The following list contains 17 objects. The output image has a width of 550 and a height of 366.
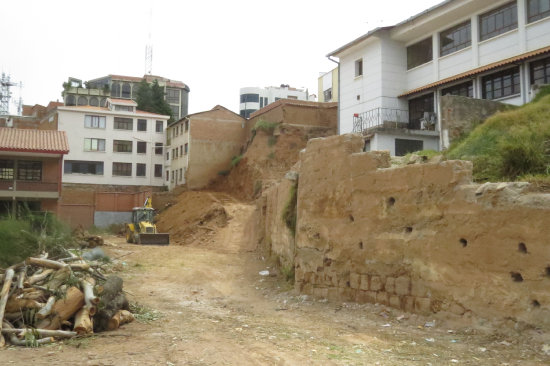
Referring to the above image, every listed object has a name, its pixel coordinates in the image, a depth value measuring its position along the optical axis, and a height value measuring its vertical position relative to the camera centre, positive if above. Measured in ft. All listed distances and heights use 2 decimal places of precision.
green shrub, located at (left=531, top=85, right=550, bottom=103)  49.78 +13.14
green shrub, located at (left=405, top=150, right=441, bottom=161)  39.70 +5.84
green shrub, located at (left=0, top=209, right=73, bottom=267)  41.09 -2.73
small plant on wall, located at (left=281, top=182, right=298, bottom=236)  45.21 +0.58
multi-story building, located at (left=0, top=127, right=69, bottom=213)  88.43 +7.96
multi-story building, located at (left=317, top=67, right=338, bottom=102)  167.92 +48.07
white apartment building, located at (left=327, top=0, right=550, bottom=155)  63.46 +23.75
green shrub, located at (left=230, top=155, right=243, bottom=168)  137.28 +15.40
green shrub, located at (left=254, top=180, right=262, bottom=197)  119.96 +6.91
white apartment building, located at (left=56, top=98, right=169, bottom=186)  159.53 +22.95
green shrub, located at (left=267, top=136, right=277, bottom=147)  127.73 +19.76
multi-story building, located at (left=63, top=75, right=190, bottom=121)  255.91 +66.86
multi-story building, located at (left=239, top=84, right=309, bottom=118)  273.33 +67.65
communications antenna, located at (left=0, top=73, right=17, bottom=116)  203.41 +49.80
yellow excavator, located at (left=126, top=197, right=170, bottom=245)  86.79 -3.07
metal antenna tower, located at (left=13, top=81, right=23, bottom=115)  214.69 +46.68
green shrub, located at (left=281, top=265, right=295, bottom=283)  43.72 -5.37
